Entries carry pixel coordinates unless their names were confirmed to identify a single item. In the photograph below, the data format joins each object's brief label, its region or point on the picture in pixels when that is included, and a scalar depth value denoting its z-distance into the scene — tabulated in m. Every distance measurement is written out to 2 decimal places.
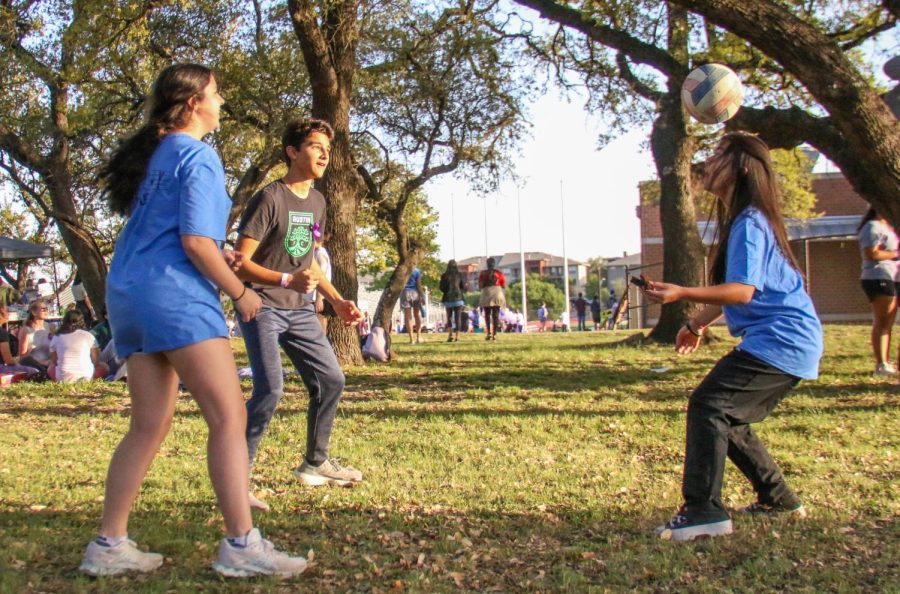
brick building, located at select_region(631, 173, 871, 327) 33.53
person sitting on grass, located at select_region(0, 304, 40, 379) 10.85
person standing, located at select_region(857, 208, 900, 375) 8.92
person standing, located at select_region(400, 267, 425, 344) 19.14
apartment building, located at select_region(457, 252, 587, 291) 156.38
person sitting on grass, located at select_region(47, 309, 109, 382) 10.36
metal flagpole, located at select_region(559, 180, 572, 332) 56.09
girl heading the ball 3.77
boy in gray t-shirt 4.36
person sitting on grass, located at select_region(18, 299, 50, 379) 11.23
